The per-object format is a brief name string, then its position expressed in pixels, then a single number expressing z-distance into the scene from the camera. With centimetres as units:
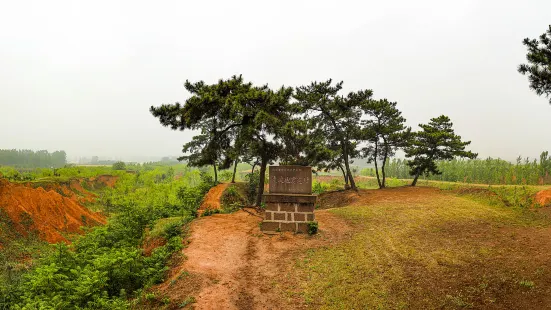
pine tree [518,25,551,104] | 909
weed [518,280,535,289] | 638
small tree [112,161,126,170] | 7231
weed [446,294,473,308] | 603
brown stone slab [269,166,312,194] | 1307
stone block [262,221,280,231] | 1291
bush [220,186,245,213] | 2834
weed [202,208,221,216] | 1681
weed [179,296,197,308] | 636
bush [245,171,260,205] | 3092
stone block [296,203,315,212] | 1280
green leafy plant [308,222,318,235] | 1250
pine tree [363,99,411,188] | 2563
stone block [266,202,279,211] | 1304
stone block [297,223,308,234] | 1270
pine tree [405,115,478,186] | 2600
